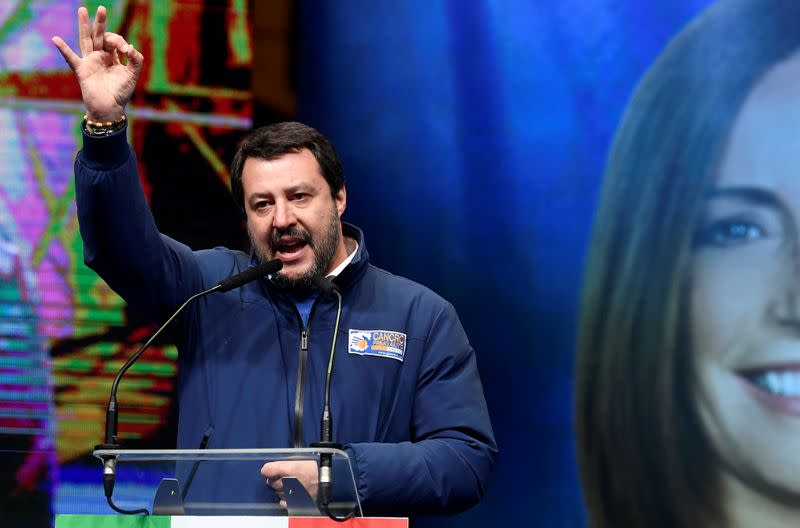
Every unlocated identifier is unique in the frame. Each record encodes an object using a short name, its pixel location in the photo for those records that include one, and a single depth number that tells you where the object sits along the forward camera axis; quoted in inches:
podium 279.3
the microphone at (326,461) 280.1
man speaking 295.9
